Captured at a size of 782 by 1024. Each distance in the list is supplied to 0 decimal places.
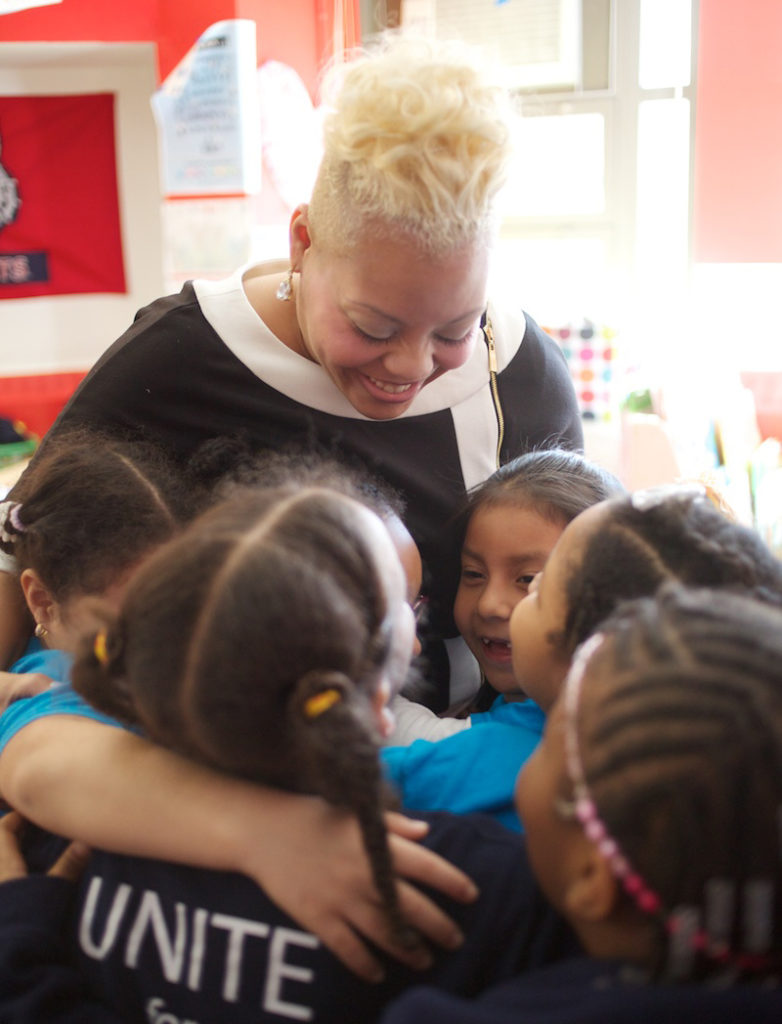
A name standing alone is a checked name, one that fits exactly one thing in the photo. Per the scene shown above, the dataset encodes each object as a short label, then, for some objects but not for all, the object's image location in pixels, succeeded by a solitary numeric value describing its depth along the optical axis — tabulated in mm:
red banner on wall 4793
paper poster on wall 3996
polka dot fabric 4160
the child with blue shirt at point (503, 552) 1371
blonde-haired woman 1259
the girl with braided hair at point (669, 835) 636
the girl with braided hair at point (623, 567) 985
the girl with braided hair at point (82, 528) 1285
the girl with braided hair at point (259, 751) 797
